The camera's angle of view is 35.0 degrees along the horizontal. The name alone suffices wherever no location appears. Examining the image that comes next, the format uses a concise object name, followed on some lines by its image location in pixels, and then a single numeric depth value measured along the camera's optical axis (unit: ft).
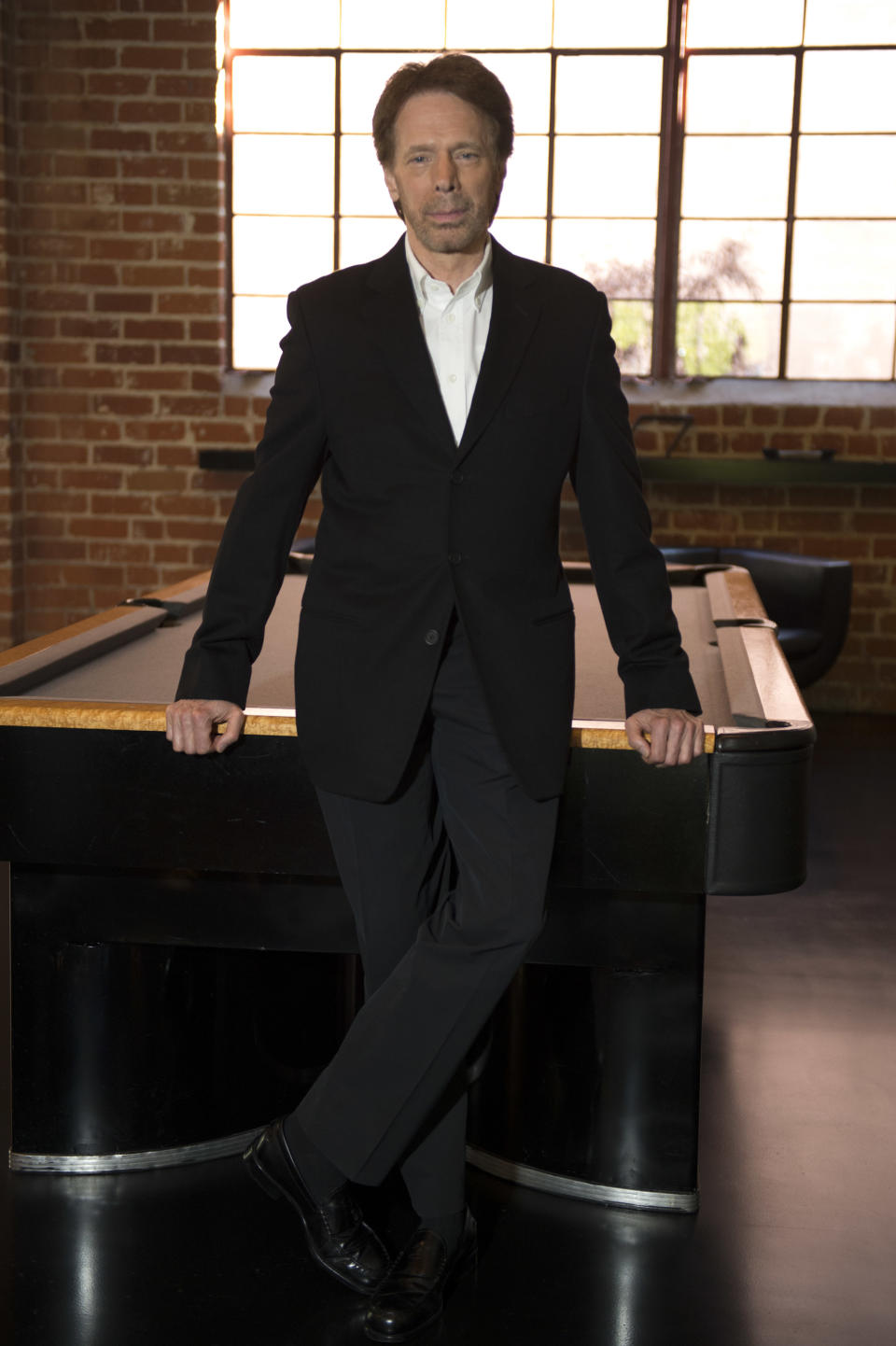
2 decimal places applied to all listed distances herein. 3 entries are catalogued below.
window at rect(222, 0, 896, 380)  19.95
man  5.87
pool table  6.31
